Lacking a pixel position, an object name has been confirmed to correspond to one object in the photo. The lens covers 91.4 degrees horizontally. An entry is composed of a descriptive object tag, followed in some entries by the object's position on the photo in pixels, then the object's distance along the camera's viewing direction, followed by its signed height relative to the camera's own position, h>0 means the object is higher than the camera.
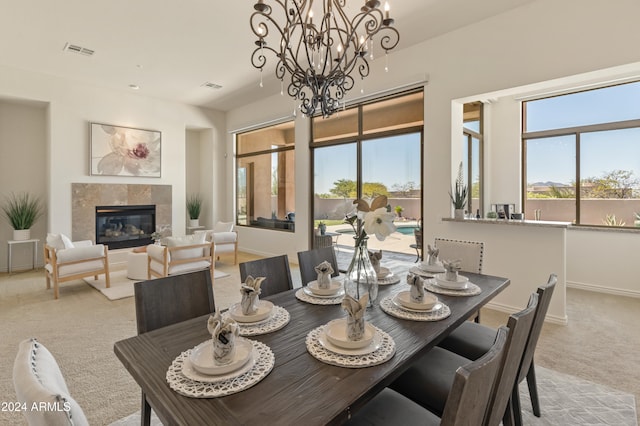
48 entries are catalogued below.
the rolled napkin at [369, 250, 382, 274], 2.15 -0.34
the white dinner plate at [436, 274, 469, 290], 1.97 -0.48
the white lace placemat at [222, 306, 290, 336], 1.40 -0.55
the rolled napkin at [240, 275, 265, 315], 1.52 -0.43
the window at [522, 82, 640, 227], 4.33 +0.77
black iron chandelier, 2.05 +1.17
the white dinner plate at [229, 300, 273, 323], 1.48 -0.52
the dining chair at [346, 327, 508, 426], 0.78 -0.51
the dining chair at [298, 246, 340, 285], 2.42 -0.43
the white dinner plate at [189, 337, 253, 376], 1.06 -0.54
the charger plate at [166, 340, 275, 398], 0.98 -0.57
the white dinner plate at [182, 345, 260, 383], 1.03 -0.56
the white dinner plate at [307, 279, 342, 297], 1.88 -0.50
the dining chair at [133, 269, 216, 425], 1.58 -0.50
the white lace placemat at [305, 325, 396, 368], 1.14 -0.56
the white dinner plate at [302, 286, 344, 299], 1.85 -0.52
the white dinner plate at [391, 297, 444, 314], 1.62 -0.53
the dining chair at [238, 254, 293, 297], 2.08 -0.44
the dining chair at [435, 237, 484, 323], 2.58 -0.39
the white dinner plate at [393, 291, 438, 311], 1.63 -0.50
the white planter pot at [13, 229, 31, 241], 5.34 -0.44
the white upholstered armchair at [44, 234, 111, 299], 4.04 -0.70
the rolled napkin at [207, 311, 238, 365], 1.09 -0.47
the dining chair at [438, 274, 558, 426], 1.50 -0.79
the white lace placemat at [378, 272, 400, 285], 2.17 -0.51
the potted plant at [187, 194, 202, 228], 7.51 -0.06
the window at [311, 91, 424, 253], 4.52 +0.77
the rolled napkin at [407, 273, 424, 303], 1.68 -0.44
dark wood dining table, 0.90 -0.58
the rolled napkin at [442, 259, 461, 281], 2.02 -0.40
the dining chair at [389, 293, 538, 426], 1.11 -0.80
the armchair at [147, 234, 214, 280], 4.38 -0.69
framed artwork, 5.93 +1.16
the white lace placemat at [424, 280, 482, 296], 1.93 -0.52
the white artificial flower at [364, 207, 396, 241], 1.49 -0.07
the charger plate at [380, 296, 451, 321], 1.55 -0.54
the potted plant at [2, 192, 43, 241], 5.36 -0.08
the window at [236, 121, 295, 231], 6.42 +0.69
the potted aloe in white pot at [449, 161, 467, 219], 3.86 +0.14
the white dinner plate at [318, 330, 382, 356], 1.21 -0.55
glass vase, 1.63 -0.35
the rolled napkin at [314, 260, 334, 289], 1.93 -0.41
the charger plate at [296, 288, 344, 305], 1.78 -0.53
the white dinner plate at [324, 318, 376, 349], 1.23 -0.53
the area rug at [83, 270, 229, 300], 4.17 -1.13
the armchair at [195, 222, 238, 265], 5.60 -0.61
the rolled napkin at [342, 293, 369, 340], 1.25 -0.43
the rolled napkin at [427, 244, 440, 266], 2.32 -0.37
